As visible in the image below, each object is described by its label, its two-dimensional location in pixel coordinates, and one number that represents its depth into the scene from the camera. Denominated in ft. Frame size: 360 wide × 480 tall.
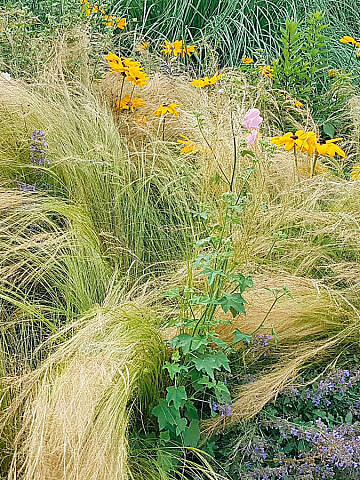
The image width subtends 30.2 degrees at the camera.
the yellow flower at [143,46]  11.94
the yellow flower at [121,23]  11.55
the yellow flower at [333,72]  11.46
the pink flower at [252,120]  5.87
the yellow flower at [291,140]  7.69
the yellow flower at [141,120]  9.64
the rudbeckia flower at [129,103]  9.79
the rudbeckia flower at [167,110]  8.86
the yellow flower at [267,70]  10.98
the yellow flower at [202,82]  9.87
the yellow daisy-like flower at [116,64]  9.12
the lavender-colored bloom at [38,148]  8.02
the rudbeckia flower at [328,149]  7.48
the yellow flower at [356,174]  8.22
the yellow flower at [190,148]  8.39
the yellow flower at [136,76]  9.19
